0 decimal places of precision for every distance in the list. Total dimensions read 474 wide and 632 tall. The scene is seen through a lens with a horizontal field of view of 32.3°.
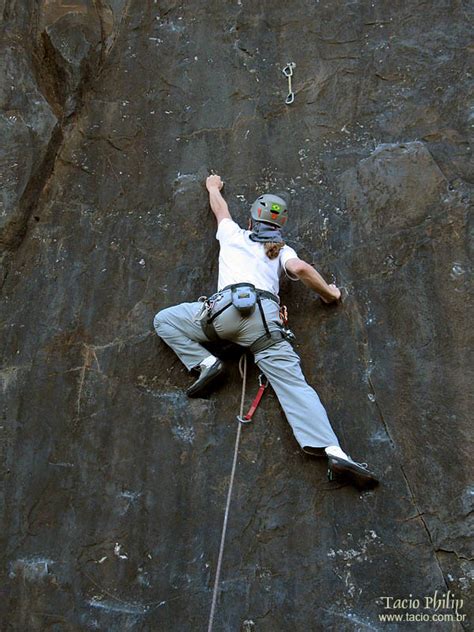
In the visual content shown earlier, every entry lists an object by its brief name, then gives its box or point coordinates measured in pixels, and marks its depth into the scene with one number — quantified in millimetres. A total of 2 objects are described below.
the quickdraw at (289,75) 7906
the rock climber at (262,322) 6086
